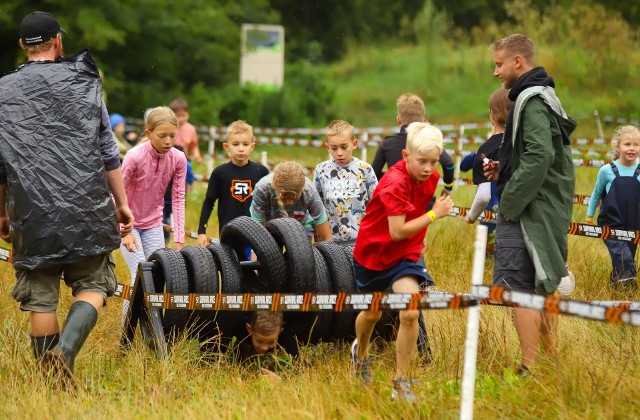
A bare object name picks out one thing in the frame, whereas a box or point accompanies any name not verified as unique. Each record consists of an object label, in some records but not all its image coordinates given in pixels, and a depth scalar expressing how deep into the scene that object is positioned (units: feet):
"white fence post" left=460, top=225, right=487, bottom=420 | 28.86
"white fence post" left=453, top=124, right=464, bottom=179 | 107.90
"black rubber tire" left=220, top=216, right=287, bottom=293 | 41.14
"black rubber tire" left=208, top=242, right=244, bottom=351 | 42.29
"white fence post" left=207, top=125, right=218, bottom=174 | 129.58
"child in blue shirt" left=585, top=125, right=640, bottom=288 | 56.18
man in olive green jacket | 37.05
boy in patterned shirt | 50.38
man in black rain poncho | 36.14
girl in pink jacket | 49.77
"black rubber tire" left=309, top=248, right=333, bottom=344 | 42.08
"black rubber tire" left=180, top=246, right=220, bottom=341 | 41.73
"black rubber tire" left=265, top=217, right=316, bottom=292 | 40.51
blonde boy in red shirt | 35.60
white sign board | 244.75
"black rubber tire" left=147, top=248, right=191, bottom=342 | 41.40
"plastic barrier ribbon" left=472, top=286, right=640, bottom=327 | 26.08
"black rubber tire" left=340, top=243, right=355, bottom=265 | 44.09
